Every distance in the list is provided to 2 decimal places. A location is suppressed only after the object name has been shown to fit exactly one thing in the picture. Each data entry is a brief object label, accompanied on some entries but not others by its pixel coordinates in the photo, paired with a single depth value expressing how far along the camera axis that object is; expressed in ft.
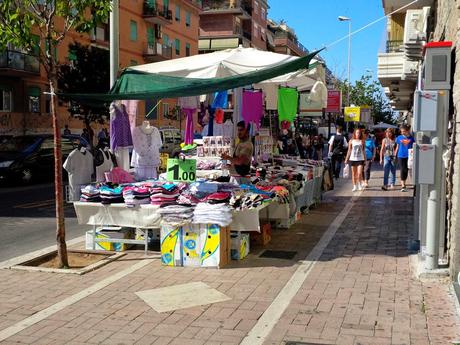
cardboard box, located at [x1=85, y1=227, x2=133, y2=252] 25.91
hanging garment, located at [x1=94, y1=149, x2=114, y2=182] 28.58
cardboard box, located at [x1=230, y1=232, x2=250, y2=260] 23.56
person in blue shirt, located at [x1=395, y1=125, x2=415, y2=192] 46.83
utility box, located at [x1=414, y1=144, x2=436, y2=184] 20.20
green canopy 26.22
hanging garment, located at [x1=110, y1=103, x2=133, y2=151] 30.55
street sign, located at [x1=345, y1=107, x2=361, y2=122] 109.29
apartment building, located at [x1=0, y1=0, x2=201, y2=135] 97.71
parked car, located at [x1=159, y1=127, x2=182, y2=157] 81.18
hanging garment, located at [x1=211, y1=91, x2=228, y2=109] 38.73
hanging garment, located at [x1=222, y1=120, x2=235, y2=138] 37.50
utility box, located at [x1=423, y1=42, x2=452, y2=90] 20.39
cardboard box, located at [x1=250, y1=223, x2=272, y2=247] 26.68
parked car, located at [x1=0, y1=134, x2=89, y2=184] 55.47
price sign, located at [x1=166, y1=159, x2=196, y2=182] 28.12
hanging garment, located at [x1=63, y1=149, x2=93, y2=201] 26.73
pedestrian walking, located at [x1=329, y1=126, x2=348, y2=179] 56.24
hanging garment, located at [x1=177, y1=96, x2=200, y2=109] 38.11
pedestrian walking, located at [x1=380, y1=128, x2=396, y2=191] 50.03
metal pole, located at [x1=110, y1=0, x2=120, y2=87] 38.63
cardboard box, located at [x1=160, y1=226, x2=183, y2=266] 22.72
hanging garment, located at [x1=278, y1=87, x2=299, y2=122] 42.94
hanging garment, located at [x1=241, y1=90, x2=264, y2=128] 37.83
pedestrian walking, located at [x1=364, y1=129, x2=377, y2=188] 52.95
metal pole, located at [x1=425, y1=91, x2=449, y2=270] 20.38
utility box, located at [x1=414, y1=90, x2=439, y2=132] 20.06
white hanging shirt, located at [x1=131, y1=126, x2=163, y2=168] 32.40
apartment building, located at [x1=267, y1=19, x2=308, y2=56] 255.58
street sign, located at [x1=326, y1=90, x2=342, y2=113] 78.18
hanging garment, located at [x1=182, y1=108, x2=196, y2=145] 37.63
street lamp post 158.40
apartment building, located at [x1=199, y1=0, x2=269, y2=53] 201.77
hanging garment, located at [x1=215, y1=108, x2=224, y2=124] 37.93
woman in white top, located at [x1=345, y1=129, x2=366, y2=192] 47.47
